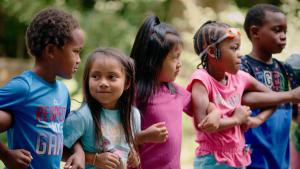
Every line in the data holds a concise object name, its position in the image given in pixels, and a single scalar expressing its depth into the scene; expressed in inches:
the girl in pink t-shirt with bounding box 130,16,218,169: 218.2
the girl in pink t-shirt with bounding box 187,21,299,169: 228.1
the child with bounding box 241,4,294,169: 260.6
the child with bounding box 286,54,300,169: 277.6
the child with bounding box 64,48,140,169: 196.2
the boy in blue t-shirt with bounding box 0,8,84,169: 180.9
